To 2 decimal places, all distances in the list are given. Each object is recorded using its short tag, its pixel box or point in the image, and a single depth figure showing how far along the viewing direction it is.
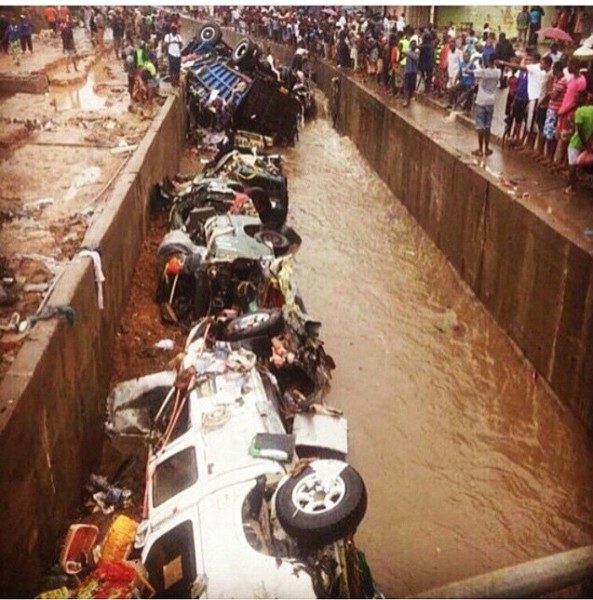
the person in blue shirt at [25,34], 26.39
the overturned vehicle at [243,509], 3.84
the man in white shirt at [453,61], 16.92
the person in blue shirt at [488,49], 15.14
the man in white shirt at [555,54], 12.08
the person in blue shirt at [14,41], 24.90
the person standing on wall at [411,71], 17.59
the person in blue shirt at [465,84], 16.31
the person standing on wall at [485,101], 11.55
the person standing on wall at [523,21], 18.12
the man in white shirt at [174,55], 20.72
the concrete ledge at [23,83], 20.08
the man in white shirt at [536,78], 11.65
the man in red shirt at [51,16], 33.99
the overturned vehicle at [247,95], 19.79
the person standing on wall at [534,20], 17.62
